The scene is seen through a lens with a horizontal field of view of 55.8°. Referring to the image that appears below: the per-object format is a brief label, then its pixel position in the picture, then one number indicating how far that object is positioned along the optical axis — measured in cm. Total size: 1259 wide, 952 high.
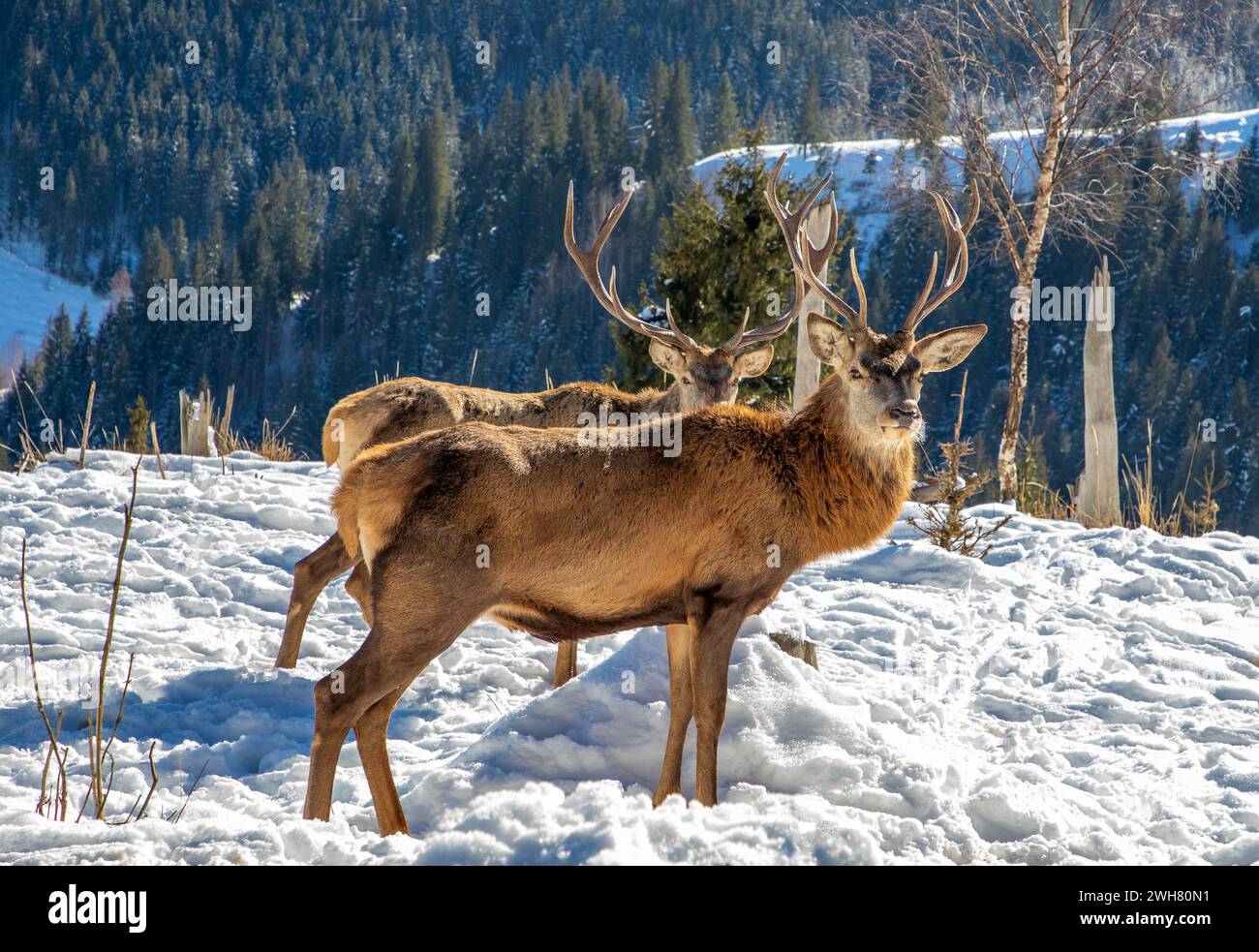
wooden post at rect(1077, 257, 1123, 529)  1308
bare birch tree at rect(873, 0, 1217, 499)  1455
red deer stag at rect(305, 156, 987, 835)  454
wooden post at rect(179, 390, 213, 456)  1364
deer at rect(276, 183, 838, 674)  708
